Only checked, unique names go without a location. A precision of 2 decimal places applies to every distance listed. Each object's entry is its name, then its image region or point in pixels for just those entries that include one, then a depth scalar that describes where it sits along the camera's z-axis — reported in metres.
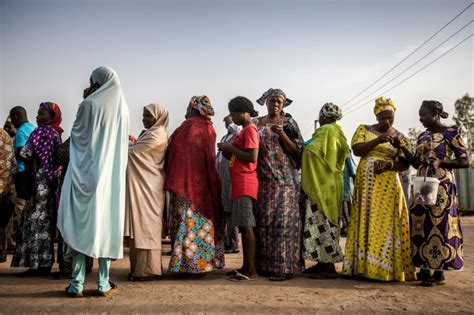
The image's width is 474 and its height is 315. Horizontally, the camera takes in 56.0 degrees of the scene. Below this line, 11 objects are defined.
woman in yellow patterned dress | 5.16
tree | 30.17
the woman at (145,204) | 5.07
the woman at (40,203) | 5.26
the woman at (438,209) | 5.00
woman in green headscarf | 5.40
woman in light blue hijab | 4.27
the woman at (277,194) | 5.35
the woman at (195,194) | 5.19
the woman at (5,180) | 5.83
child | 5.14
